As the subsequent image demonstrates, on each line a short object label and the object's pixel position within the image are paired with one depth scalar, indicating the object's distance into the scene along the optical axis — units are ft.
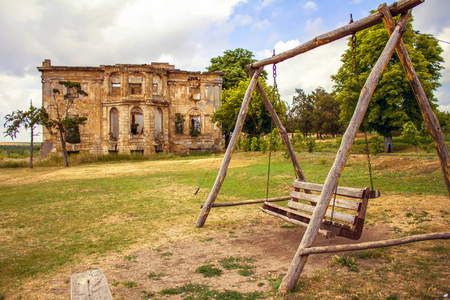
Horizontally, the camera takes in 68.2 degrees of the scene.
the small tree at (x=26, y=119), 83.10
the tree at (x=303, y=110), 171.22
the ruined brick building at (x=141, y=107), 111.96
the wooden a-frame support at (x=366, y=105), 13.94
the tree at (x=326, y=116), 150.82
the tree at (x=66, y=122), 86.13
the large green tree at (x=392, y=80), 75.36
